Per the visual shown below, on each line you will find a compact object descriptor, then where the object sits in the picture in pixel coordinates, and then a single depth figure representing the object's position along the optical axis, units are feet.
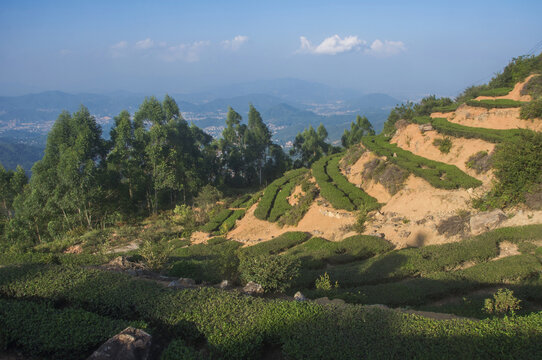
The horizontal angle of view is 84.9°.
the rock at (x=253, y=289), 29.82
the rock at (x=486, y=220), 45.27
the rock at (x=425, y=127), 78.17
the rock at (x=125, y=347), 18.63
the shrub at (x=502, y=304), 25.00
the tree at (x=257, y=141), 141.38
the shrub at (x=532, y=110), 61.82
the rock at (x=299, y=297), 28.00
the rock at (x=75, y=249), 69.32
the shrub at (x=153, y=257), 42.27
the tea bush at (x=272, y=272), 31.01
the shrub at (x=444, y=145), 69.31
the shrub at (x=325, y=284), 32.80
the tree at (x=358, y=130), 152.76
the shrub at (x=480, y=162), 57.67
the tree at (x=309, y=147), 151.12
